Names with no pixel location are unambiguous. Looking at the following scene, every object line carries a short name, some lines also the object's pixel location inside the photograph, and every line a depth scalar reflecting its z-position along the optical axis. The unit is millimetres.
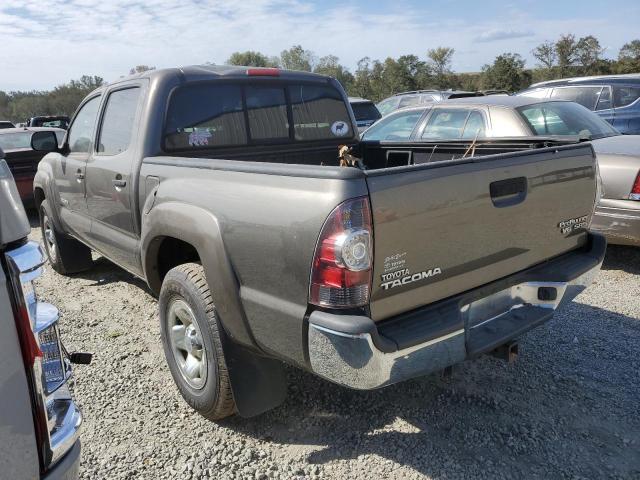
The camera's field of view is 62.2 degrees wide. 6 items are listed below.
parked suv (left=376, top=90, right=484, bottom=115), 15047
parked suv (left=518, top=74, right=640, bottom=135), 9336
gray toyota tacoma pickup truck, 2148
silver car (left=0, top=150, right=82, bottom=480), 1342
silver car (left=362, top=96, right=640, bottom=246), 5031
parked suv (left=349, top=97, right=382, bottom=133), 13562
